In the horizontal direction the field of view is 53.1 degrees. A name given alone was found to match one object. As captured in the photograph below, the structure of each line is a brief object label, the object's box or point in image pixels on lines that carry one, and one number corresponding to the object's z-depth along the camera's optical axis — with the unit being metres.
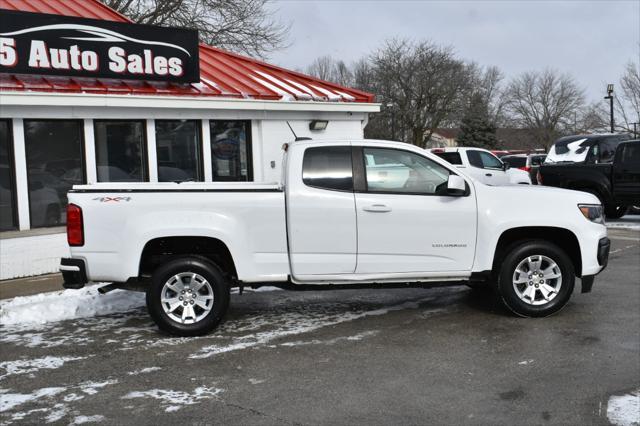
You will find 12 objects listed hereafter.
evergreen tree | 53.06
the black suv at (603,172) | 14.38
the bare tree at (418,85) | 48.94
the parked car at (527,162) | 23.77
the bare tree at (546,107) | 63.72
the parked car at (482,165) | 18.08
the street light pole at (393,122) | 48.91
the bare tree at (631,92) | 35.31
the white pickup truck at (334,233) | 6.08
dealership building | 9.74
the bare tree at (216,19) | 24.58
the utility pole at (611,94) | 30.50
